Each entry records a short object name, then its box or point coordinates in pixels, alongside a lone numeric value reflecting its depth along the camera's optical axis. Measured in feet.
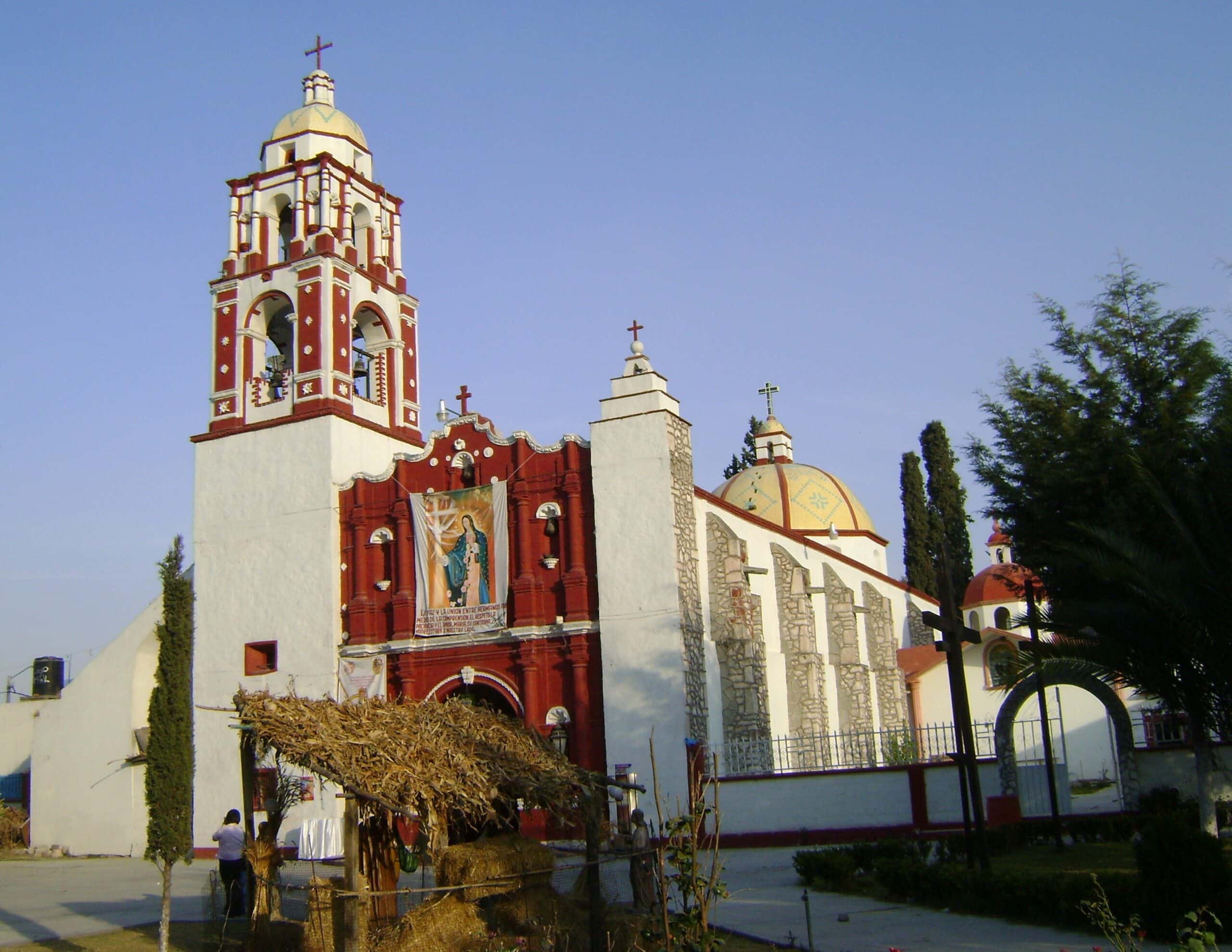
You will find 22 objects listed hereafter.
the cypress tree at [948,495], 160.15
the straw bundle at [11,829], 101.81
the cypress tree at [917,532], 156.35
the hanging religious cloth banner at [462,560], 86.07
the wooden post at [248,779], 38.88
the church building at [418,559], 81.25
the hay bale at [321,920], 37.86
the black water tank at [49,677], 124.88
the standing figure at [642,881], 38.63
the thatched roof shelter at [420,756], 35.27
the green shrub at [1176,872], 37.35
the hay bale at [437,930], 34.99
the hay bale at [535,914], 36.24
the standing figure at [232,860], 48.47
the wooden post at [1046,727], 58.13
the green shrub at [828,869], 52.75
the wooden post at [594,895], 33.86
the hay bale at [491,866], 37.06
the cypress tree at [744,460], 169.68
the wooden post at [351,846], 35.35
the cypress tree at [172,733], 47.67
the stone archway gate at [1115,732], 63.31
